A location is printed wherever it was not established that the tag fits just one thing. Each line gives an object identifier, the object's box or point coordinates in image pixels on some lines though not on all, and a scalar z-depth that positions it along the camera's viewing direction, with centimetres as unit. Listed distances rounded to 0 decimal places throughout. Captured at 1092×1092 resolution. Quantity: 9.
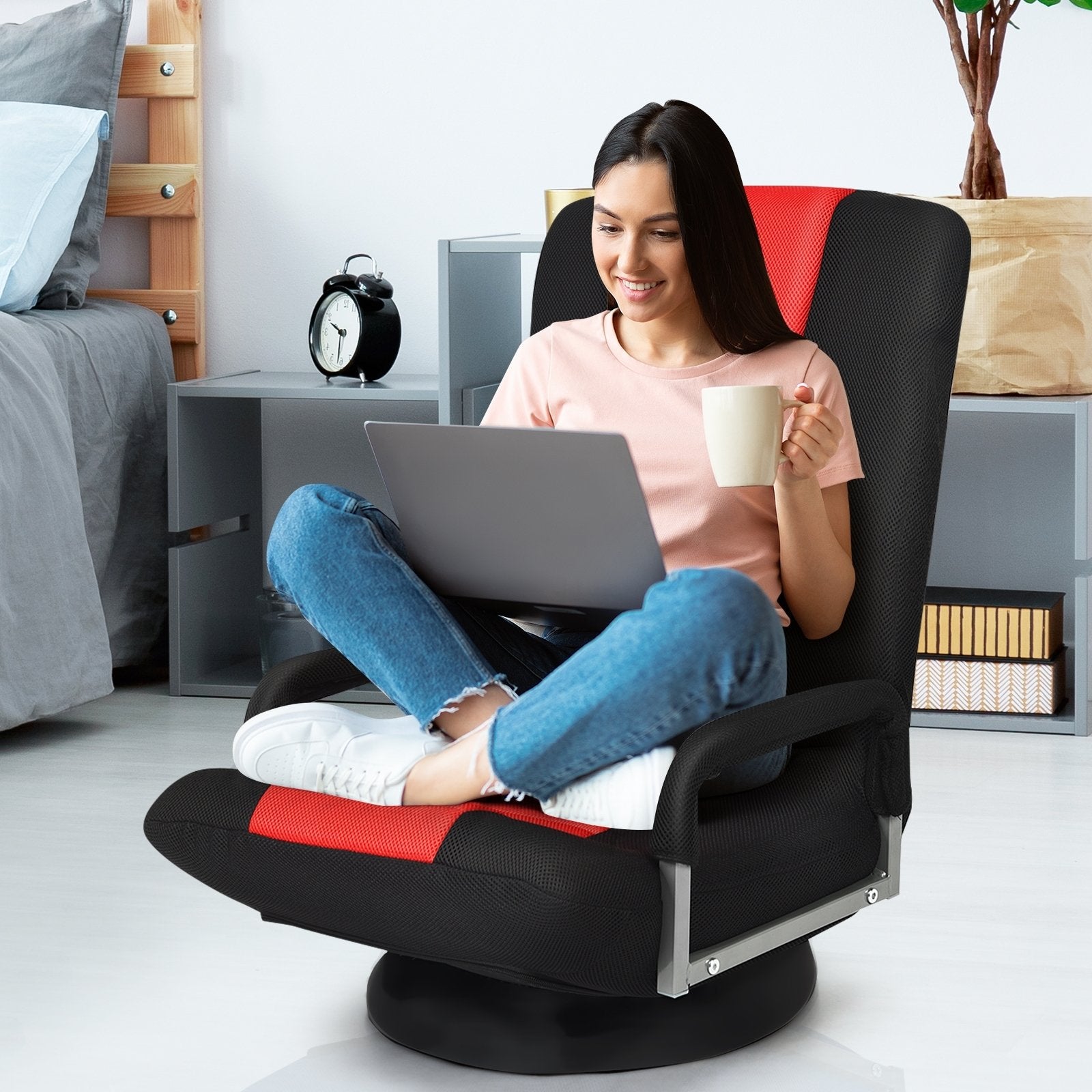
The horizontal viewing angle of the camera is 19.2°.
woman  264
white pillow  584
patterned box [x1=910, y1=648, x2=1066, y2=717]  560
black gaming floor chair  260
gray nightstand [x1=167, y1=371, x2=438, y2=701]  613
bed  533
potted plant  529
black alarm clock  606
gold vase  555
